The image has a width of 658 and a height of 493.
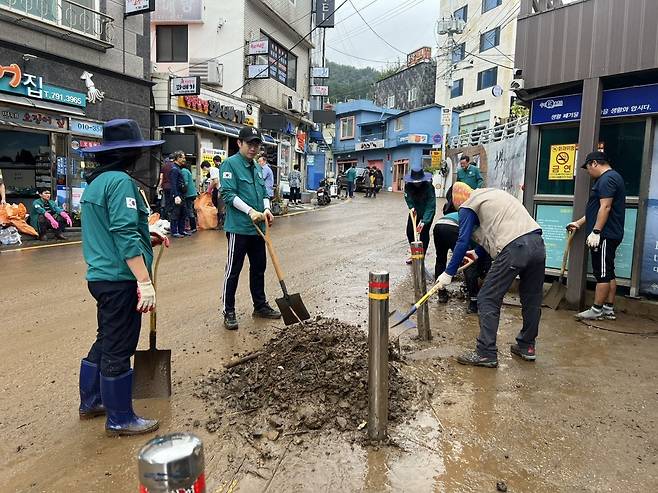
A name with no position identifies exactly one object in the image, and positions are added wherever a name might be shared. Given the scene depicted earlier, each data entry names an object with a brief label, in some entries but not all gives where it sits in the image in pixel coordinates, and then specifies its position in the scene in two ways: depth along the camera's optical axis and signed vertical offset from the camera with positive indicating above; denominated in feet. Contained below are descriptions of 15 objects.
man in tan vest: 13.48 -1.46
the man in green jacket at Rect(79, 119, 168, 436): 9.00 -1.36
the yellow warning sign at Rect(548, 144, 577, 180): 20.76 +1.30
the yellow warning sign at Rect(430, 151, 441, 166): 93.20 +6.10
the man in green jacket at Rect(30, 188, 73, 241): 34.53 -2.44
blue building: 133.18 +14.99
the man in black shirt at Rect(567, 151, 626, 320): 17.22 -1.03
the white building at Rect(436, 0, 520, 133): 110.32 +30.50
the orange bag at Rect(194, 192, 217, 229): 42.96 -2.27
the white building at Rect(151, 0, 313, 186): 56.49 +15.33
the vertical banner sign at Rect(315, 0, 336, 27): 83.61 +28.77
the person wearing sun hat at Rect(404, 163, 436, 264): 24.06 -0.24
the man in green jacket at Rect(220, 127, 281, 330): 16.20 -0.77
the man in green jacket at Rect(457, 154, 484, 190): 38.68 +1.32
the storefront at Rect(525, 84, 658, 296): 18.56 +1.11
